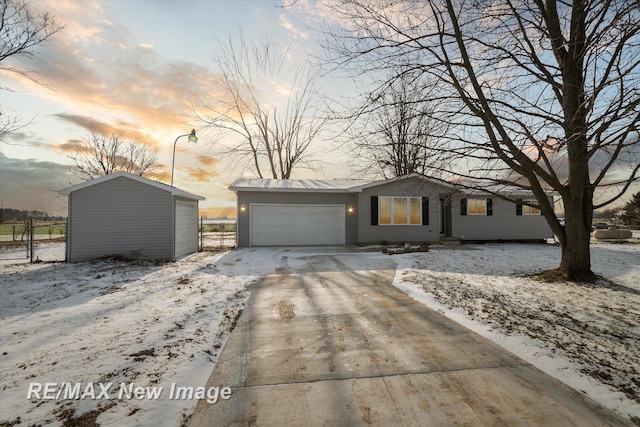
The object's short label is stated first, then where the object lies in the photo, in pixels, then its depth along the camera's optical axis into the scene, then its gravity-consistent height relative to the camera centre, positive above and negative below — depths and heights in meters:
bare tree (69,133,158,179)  23.55 +5.86
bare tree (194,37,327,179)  20.08 +9.21
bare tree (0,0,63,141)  10.36 +7.00
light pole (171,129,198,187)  14.79 +4.46
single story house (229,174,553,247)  13.70 +0.56
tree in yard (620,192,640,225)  26.44 +1.02
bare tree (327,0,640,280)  5.93 +3.00
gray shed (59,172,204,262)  9.96 +0.19
